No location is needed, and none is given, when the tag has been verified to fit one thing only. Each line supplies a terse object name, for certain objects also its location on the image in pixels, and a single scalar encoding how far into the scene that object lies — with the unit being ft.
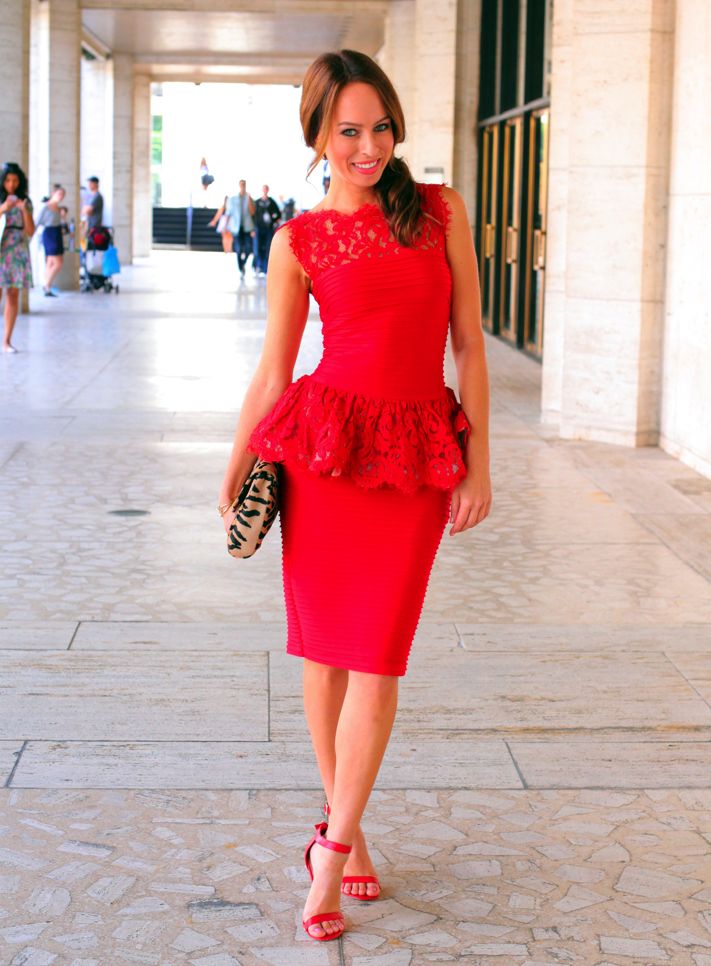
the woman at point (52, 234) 71.10
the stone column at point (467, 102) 65.10
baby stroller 79.92
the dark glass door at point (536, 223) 51.47
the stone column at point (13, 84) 61.21
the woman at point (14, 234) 46.34
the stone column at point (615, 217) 30.50
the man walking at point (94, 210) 80.07
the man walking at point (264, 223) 103.24
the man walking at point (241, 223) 96.53
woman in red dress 9.90
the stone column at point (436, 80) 64.80
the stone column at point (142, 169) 131.03
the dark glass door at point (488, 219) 62.49
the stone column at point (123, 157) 111.45
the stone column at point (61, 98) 79.82
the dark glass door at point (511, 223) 56.59
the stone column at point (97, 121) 111.35
